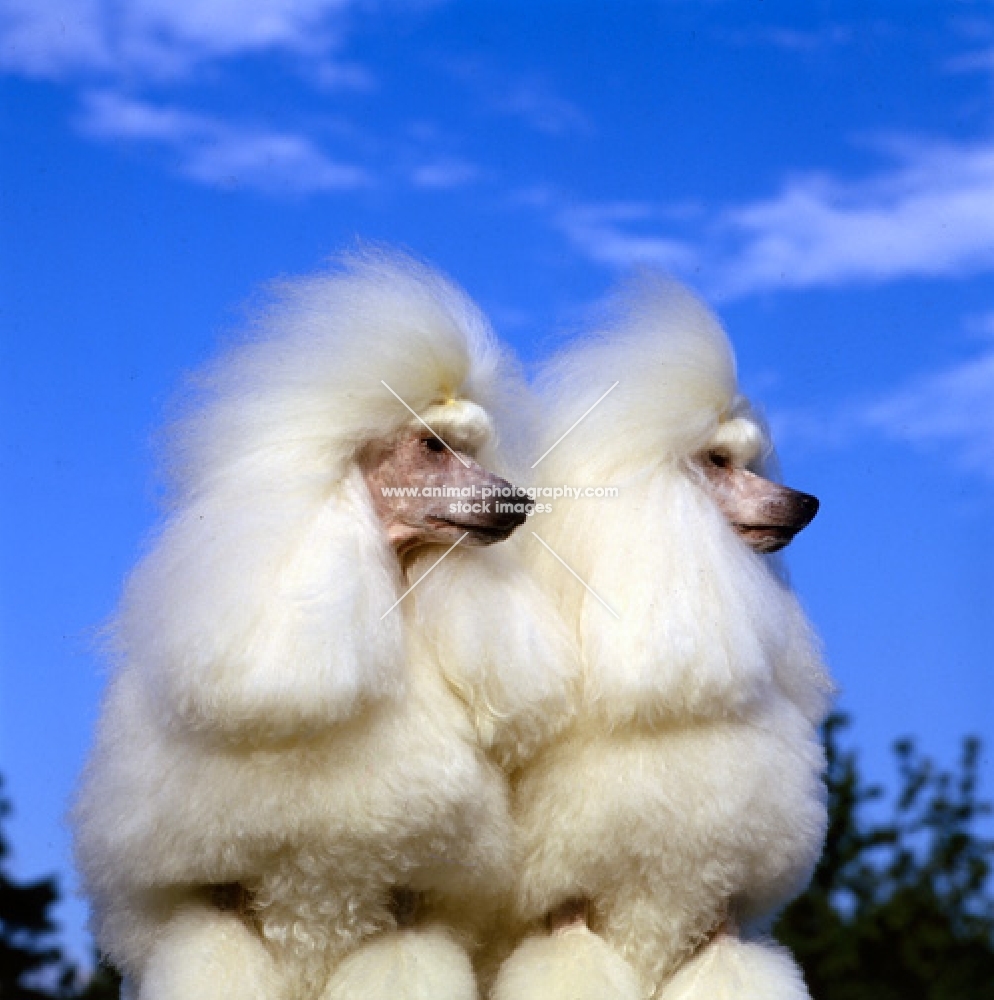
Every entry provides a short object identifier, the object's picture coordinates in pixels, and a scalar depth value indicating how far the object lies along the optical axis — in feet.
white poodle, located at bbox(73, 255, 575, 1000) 13.87
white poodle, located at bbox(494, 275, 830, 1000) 15.33
